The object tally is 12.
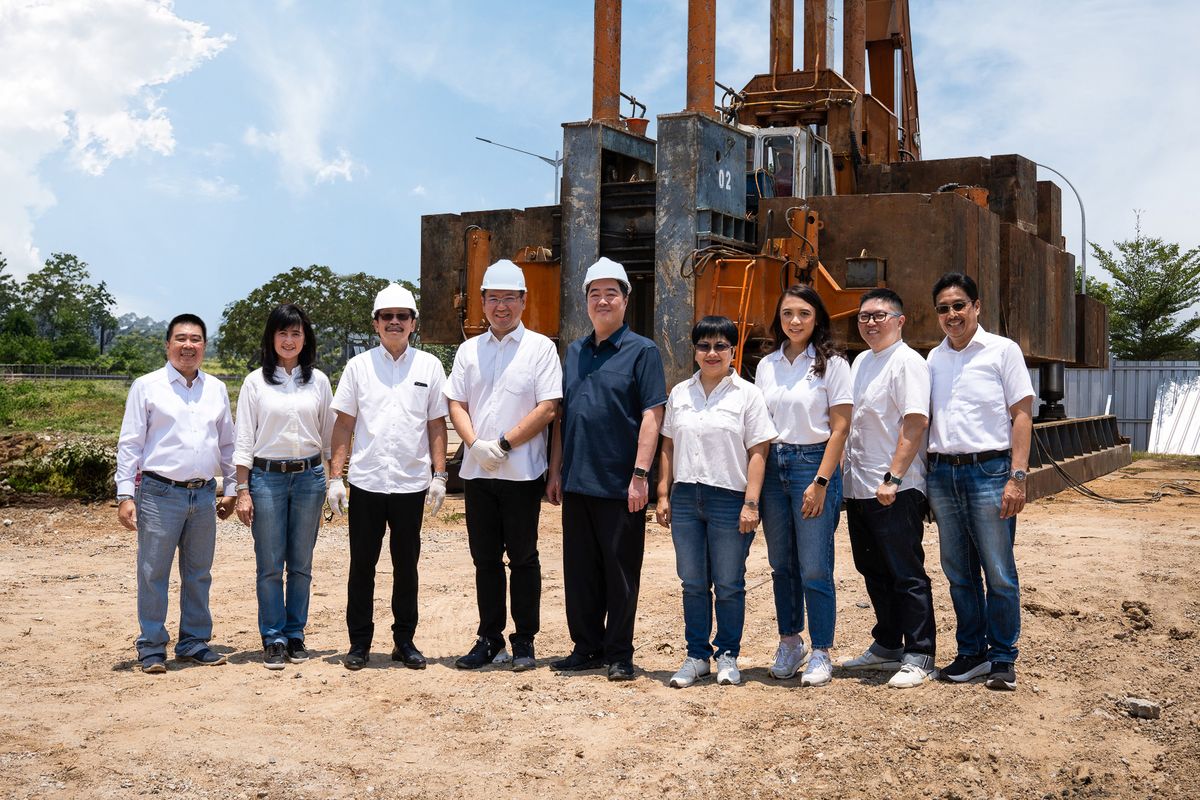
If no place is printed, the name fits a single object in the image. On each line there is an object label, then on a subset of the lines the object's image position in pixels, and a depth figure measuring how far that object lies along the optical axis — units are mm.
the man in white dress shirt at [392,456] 6402
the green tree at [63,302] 82125
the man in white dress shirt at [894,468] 5738
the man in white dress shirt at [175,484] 6461
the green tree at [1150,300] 40469
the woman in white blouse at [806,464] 5770
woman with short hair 5832
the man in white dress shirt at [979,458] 5691
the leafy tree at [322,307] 55938
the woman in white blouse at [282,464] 6523
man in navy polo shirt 6098
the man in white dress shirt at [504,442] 6254
